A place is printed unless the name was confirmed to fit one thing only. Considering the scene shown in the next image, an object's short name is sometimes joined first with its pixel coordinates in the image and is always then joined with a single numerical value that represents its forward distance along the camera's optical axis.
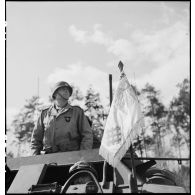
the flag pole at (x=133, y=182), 2.80
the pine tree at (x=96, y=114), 19.13
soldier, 4.93
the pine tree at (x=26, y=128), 22.38
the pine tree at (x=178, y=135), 24.65
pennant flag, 3.33
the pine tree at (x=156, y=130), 24.72
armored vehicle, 3.00
